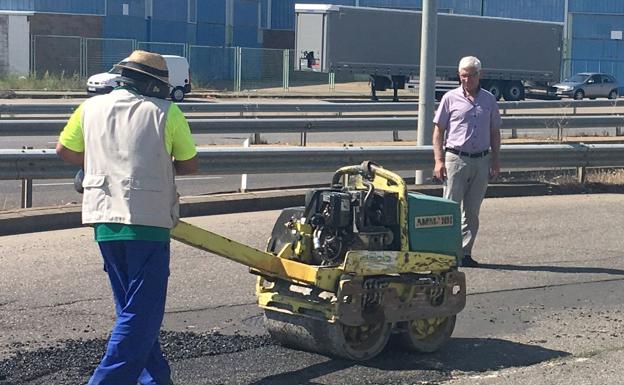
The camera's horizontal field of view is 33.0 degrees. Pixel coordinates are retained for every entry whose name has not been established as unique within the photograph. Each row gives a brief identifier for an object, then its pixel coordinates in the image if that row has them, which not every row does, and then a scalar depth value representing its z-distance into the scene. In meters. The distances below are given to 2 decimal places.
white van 38.78
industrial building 47.94
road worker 5.07
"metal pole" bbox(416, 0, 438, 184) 12.80
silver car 49.97
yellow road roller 6.12
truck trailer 44.53
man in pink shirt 9.18
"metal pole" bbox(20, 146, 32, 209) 11.06
